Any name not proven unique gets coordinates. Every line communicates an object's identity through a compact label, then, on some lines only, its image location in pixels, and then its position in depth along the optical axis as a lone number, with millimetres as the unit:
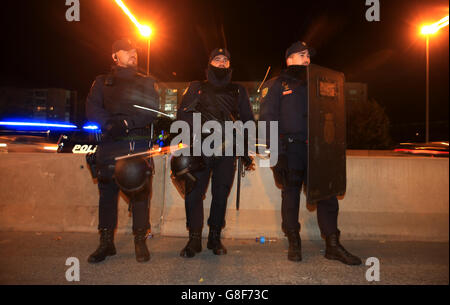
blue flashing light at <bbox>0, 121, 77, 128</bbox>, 8055
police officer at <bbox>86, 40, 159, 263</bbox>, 3145
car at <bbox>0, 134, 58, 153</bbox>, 8852
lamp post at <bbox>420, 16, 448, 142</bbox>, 13538
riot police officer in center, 3381
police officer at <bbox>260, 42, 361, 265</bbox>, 3275
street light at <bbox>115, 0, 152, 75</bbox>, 8283
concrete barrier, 4070
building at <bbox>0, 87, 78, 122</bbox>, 105125
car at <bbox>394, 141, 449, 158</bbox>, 9653
